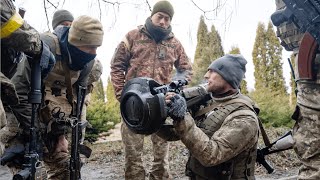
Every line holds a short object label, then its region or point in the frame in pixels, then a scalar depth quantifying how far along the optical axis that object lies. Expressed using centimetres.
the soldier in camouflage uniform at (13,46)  176
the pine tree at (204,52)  1925
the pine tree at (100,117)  866
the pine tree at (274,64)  1895
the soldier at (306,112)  255
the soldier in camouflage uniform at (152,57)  372
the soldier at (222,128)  214
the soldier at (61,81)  297
